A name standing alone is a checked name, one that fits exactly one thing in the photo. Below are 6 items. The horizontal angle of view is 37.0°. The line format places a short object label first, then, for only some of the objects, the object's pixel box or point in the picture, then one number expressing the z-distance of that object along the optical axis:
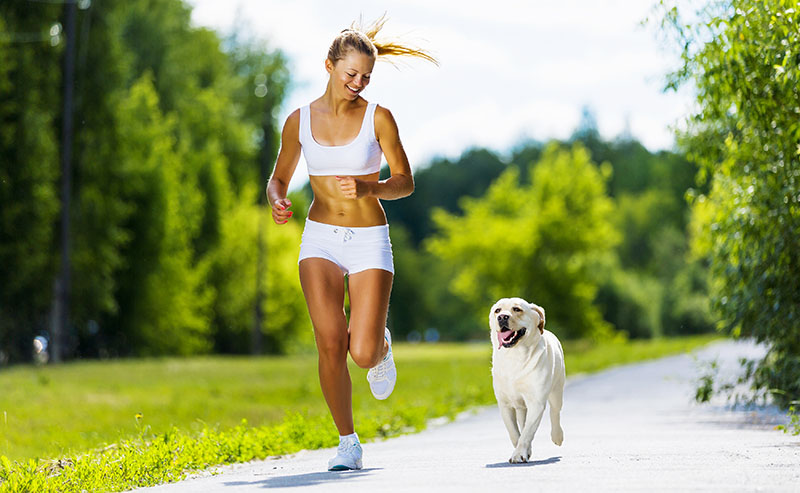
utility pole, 36.47
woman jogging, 7.66
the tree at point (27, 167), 35.59
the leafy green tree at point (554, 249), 56.88
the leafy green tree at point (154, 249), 44.59
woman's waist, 7.80
